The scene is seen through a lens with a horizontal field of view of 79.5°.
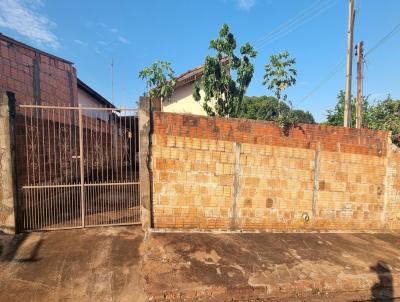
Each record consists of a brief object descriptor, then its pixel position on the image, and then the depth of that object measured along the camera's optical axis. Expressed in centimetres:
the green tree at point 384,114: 1005
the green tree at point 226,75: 716
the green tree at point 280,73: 758
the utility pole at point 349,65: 786
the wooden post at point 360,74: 882
